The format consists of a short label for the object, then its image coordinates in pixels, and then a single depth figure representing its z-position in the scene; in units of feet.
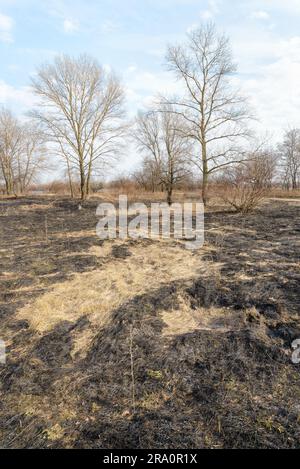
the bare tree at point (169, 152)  55.47
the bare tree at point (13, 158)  95.81
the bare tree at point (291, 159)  131.34
